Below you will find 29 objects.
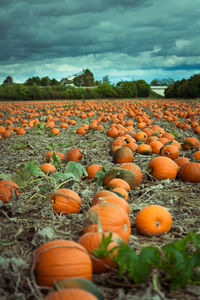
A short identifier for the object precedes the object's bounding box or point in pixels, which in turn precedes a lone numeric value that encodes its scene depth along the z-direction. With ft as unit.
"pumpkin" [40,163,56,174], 16.42
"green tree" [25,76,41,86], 169.48
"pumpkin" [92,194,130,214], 9.60
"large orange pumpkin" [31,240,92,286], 6.19
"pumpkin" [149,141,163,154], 21.85
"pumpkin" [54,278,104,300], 5.63
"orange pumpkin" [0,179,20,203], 12.09
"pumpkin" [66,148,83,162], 18.74
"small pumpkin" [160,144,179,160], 19.92
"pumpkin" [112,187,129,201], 11.71
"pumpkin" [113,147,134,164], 18.86
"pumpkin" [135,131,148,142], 26.29
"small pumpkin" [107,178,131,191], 12.91
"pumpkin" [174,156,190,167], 17.65
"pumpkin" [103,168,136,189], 14.16
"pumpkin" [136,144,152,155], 21.20
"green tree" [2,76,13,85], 182.86
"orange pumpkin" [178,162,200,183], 15.37
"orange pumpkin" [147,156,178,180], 15.87
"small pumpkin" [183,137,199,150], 22.98
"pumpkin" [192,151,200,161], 18.72
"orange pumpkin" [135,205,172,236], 9.54
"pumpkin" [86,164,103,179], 15.83
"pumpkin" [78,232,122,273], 6.86
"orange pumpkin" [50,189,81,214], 11.02
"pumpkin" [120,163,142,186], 14.96
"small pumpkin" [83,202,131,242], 8.18
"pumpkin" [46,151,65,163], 19.20
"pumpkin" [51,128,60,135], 32.24
